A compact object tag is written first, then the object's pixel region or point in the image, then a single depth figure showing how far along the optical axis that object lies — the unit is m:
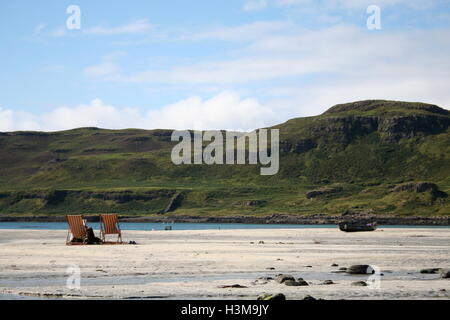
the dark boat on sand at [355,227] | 97.06
